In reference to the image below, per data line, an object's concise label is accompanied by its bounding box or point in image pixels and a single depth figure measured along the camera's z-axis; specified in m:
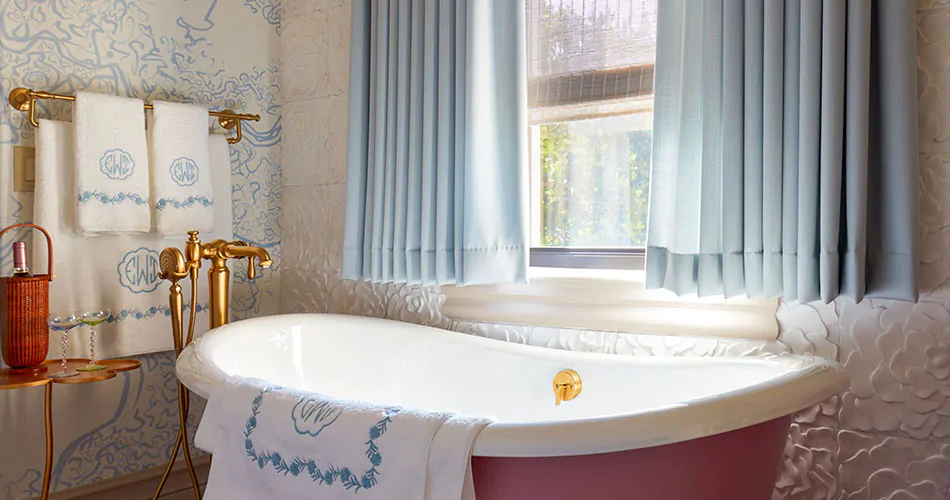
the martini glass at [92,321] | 1.87
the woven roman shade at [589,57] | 1.95
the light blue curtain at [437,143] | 2.03
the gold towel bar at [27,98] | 1.96
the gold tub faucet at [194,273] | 2.04
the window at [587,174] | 1.93
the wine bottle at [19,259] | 1.79
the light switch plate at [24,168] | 2.01
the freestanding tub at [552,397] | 1.01
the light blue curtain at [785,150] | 1.43
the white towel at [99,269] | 1.98
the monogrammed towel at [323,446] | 1.03
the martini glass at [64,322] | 1.86
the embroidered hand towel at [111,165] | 2.00
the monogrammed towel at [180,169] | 2.20
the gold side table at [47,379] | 1.68
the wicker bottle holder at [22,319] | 1.75
